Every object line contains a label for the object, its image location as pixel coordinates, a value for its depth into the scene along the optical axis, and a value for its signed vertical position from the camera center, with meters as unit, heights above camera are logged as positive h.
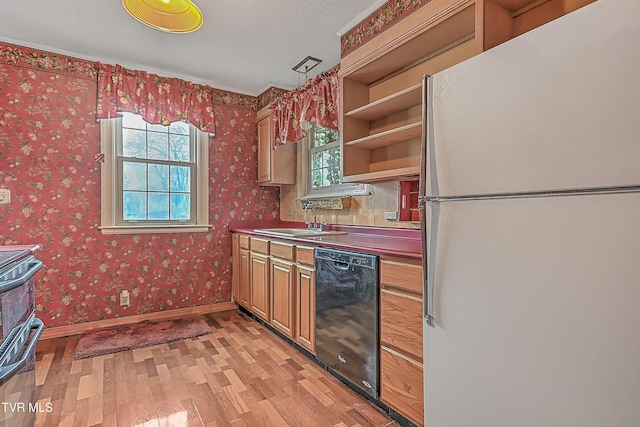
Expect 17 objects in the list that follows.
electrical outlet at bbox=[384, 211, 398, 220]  2.49 -0.03
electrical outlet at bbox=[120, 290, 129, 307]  3.17 -0.85
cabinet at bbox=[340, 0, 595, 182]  1.61 +0.96
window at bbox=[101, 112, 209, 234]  3.13 +0.34
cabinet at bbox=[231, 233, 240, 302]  3.58 -0.63
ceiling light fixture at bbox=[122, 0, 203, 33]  1.67 +1.04
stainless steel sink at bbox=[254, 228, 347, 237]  2.87 -0.20
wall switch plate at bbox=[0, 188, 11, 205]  2.62 +0.11
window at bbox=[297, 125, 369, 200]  3.16 +0.46
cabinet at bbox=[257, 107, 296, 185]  3.63 +0.59
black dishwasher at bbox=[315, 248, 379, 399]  1.82 -0.64
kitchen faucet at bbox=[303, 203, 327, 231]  3.34 -0.13
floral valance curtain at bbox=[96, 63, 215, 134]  2.99 +1.10
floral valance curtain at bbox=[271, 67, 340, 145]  2.77 +0.96
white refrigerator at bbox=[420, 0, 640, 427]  0.81 -0.05
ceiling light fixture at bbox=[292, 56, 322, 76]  2.99 +1.39
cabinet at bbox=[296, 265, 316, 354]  2.32 -0.71
